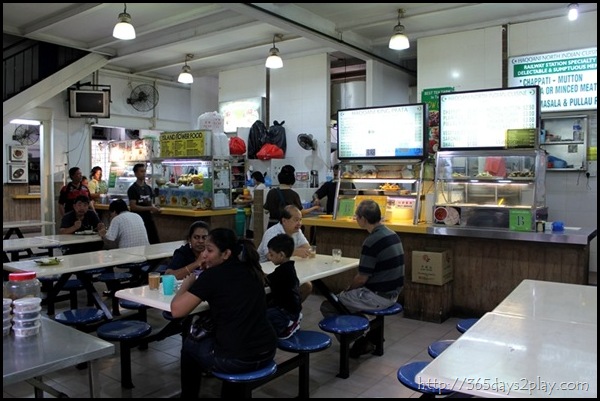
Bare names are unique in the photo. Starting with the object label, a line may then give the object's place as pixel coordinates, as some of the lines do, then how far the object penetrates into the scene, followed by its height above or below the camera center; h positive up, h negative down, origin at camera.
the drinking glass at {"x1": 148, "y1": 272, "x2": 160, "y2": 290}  3.53 -0.70
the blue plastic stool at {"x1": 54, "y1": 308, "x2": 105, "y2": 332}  3.71 -1.03
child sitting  3.37 -0.82
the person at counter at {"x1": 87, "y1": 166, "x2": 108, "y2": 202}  9.68 -0.03
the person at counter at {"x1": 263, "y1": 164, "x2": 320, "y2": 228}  6.51 -0.17
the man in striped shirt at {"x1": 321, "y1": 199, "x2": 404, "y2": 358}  4.12 -0.77
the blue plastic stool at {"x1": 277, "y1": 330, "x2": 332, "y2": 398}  3.25 -1.09
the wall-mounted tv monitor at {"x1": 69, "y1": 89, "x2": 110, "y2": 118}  10.15 +1.68
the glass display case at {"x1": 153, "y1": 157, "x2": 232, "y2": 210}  7.73 -0.01
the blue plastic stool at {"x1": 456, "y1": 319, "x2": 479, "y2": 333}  3.43 -1.00
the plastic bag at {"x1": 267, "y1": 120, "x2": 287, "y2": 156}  10.14 +0.97
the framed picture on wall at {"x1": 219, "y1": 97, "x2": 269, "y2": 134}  10.76 +1.57
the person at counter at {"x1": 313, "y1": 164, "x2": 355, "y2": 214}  7.89 -0.16
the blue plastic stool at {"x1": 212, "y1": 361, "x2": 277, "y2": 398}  2.76 -1.10
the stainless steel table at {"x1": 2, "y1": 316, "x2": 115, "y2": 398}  2.12 -0.78
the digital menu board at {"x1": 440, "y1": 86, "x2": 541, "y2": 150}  5.16 +0.73
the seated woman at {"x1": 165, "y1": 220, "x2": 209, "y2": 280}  4.01 -0.56
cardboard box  5.20 -0.89
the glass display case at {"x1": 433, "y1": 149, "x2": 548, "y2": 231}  5.09 -0.06
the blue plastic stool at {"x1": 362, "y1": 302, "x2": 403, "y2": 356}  4.29 -1.32
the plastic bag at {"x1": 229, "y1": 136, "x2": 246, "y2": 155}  9.88 +0.75
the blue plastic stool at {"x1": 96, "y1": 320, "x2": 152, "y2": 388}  3.47 -1.07
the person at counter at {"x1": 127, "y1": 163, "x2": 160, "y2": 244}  7.48 -0.28
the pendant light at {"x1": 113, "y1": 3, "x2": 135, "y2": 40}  6.24 +1.96
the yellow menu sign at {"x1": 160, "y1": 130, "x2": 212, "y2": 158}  7.72 +0.64
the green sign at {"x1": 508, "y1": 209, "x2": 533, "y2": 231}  5.02 -0.38
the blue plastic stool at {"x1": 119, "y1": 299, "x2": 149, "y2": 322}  4.56 -1.16
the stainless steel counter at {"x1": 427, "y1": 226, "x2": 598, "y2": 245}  4.72 -0.52
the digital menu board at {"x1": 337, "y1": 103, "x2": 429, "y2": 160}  5.83 +0.62
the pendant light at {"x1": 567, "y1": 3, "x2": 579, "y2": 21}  6.40 +2.23
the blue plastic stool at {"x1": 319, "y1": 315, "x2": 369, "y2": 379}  3.63 -1.07
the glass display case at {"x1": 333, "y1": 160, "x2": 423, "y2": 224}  5.89 -0.08
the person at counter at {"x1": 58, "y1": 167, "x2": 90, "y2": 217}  8.34 -0.13
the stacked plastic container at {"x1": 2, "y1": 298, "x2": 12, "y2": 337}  2.51 -0.68
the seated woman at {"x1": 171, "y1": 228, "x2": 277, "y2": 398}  2.78 -0.72
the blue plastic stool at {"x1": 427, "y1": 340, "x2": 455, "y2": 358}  2.98 -1.01
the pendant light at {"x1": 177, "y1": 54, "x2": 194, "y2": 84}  9.52 +2.07
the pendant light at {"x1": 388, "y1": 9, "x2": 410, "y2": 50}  7.10 +2.05
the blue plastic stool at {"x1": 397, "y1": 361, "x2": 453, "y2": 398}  2.45 -1.03
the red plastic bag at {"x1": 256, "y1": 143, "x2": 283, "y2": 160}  9.84 +0.62
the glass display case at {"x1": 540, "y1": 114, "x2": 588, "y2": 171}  7.21 +0.63
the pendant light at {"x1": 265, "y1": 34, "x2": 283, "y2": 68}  7.96 +1.98
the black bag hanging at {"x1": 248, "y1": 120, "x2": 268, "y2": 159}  10.16 +0.95
